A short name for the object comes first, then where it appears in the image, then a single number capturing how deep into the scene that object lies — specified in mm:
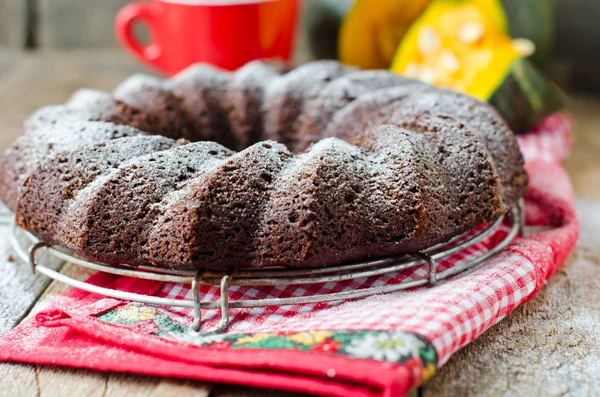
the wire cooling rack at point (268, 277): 488
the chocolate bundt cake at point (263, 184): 493
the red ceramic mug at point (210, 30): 734
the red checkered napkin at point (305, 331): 452
